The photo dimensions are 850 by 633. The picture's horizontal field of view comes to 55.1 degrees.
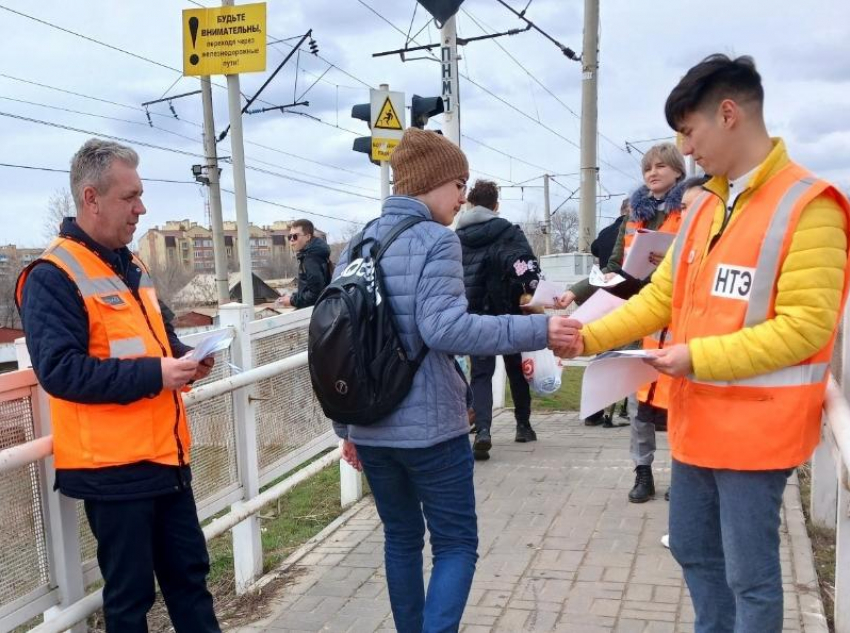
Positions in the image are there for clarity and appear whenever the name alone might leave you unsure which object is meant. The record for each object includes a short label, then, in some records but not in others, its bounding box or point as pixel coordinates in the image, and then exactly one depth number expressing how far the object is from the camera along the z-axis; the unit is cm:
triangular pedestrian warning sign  755
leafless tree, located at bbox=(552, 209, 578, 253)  7538
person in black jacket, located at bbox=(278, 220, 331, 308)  785
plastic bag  507
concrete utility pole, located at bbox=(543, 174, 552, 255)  6090
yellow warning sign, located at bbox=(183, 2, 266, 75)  927
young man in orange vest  215
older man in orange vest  256
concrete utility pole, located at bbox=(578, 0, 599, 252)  1538
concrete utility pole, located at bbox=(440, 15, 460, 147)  800
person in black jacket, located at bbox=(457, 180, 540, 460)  598
